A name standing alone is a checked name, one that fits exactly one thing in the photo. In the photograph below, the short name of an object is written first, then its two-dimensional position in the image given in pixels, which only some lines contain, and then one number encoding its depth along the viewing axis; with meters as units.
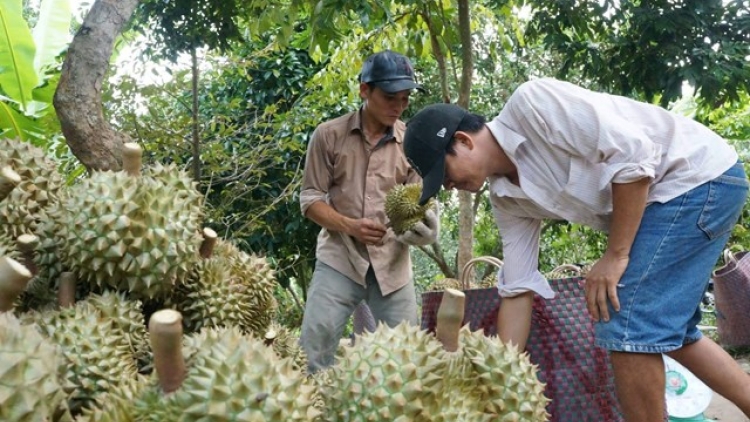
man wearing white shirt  1.85
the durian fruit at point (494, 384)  1.11
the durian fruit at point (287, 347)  1.47
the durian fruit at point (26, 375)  0.79
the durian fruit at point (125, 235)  1.17
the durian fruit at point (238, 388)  0.85
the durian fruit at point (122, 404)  0.93
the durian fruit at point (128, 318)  1.15
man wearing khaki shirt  3.06
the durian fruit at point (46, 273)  1.24
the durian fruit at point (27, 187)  1.29
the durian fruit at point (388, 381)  0.95
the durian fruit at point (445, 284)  4.31
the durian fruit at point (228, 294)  1.30
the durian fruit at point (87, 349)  1.03
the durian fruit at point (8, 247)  1.20
